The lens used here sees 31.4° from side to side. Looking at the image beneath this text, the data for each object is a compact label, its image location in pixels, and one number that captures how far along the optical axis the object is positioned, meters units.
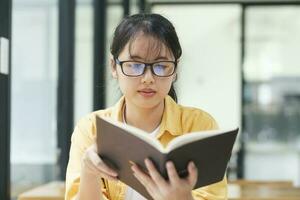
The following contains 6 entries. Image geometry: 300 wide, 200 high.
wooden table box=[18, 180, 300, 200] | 2.23
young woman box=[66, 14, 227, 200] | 1.25
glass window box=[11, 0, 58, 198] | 2.47
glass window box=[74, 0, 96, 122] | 3.52
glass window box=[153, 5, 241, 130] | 6.21
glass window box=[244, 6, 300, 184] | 6.16
